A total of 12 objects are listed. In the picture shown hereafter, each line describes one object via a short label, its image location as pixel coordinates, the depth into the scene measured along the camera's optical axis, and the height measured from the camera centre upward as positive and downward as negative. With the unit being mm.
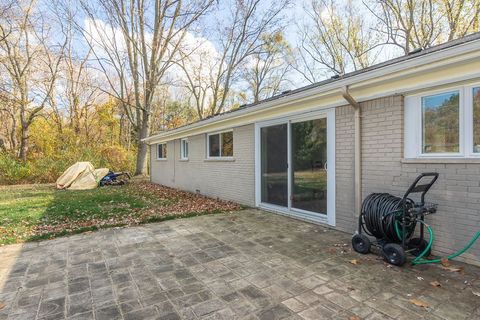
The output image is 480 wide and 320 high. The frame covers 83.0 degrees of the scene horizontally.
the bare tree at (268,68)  19484 +7217
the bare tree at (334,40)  15664 +7363
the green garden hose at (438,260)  3025 -1160
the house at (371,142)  3262 +270
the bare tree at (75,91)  17062 +5038
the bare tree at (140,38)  14852 +7027
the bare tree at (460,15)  11406 +6160
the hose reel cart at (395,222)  3234 -793
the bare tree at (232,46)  17141 +7878
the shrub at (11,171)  13977 -547
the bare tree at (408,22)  12639 +6649
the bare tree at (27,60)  14773 +5986
